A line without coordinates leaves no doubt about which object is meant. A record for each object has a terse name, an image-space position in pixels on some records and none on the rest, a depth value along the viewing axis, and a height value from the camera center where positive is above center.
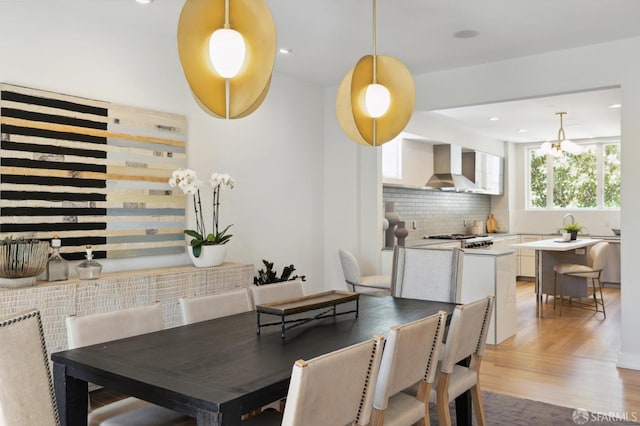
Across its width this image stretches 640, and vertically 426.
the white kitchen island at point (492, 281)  4.88 -0.64
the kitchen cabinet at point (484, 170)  8.59 +0.71
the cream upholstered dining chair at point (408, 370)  1.90 -0.60
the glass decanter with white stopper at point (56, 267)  3.28 -0.31
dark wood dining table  1.58 -0.53
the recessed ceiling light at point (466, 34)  4.12 +1.40
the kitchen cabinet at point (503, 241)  8.34 -0.47
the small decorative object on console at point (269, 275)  4.82 -0.56
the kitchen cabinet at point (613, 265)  8.61 -0.88
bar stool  6.44 -0.68
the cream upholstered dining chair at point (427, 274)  3.56 -0.42
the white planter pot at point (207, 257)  4.12 -0.32
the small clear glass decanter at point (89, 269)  3.39 -0.33
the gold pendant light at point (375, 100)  2.90 +0.62
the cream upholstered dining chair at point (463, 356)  2.35 -0.67
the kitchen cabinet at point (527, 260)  9.35 -0.84
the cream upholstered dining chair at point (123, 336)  2.04 -0.51
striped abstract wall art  3.38 +0.30
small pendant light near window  7.15 +0.89
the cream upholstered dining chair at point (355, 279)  5.15 -0.64
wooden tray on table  2.39 -0.44
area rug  3.13 -1.23
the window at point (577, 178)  9.14 +0.60
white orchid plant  4.04 +0.15
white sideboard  3.06 -0.49
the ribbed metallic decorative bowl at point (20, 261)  2.98 -0.25
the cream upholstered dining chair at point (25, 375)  1.39 -0.43
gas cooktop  7.37 -0.34
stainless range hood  7.58 +0.63
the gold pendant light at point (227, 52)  2.01 +0.62
